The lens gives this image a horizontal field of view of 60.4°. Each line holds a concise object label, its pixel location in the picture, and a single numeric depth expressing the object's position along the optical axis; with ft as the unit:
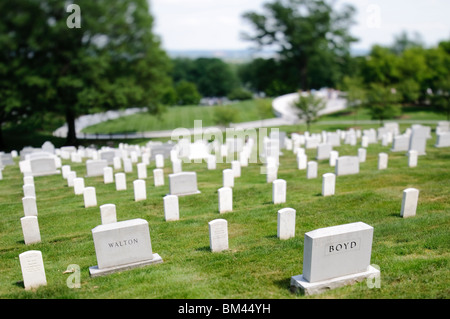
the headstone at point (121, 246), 24.18
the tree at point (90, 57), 89.81
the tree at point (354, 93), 114.18
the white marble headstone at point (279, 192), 38.01
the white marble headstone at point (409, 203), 31.99
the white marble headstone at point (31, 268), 22.54
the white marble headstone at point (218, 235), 26.78
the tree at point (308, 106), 104.99
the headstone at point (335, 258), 20.56
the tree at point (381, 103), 105.40
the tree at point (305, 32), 178.70
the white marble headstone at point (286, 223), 28.58
